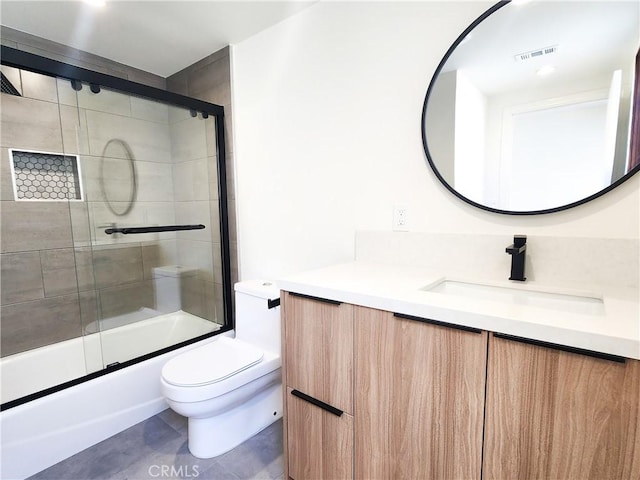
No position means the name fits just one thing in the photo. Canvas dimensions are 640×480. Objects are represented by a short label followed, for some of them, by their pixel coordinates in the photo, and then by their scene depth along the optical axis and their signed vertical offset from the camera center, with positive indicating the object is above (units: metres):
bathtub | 1.44 -0.92
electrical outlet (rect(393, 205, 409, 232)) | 1.48 -0.06
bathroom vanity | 0.69 -0.45
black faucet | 1.15 -0.20
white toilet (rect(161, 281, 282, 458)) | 1.39 -0.76
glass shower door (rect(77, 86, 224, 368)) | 2.01 -0.08
